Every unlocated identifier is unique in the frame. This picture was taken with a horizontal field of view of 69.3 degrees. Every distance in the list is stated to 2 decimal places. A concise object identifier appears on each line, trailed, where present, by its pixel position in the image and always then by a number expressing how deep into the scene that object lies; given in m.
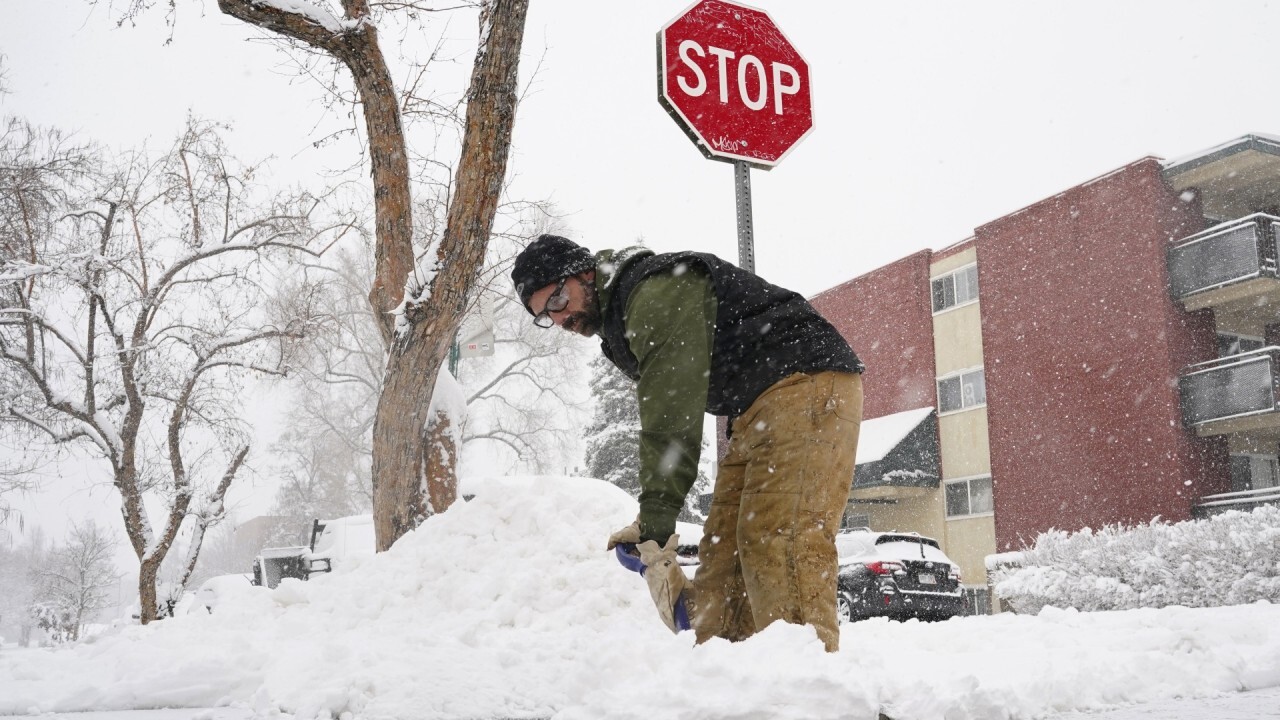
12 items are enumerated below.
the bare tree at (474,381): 30.09
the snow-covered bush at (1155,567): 10.12
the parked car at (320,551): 13.93
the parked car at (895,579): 10.77
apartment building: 17.02
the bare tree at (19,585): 62.91
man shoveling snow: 2.75
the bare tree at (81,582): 42.57
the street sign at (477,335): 12.26
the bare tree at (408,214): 7.73
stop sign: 4.88
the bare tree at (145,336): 15.12
